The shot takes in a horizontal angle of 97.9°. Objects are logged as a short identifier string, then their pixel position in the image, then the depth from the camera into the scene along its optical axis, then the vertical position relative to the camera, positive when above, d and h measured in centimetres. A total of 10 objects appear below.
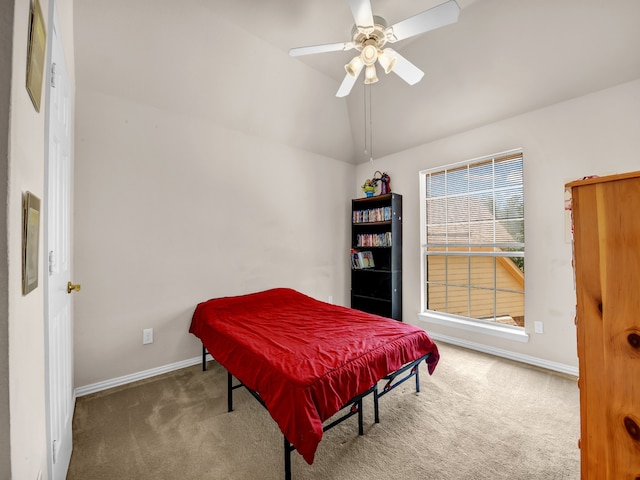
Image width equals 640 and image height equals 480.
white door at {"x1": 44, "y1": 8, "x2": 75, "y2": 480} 108 -9
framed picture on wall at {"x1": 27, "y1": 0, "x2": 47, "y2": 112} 72 +53
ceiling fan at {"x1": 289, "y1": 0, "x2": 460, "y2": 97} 159 +131
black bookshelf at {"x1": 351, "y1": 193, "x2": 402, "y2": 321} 371 -19
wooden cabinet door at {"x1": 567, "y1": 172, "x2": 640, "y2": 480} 71 -22
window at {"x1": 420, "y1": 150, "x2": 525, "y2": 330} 299 +0
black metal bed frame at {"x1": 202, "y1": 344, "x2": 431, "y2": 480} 139 -103
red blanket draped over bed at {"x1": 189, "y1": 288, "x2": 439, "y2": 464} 138 -69
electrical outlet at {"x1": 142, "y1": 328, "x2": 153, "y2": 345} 253 -84
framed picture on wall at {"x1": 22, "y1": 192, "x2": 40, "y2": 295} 70 +1
